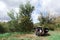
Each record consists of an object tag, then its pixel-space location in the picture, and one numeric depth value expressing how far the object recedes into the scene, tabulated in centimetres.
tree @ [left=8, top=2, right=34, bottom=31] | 652
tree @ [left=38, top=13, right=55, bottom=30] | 816
